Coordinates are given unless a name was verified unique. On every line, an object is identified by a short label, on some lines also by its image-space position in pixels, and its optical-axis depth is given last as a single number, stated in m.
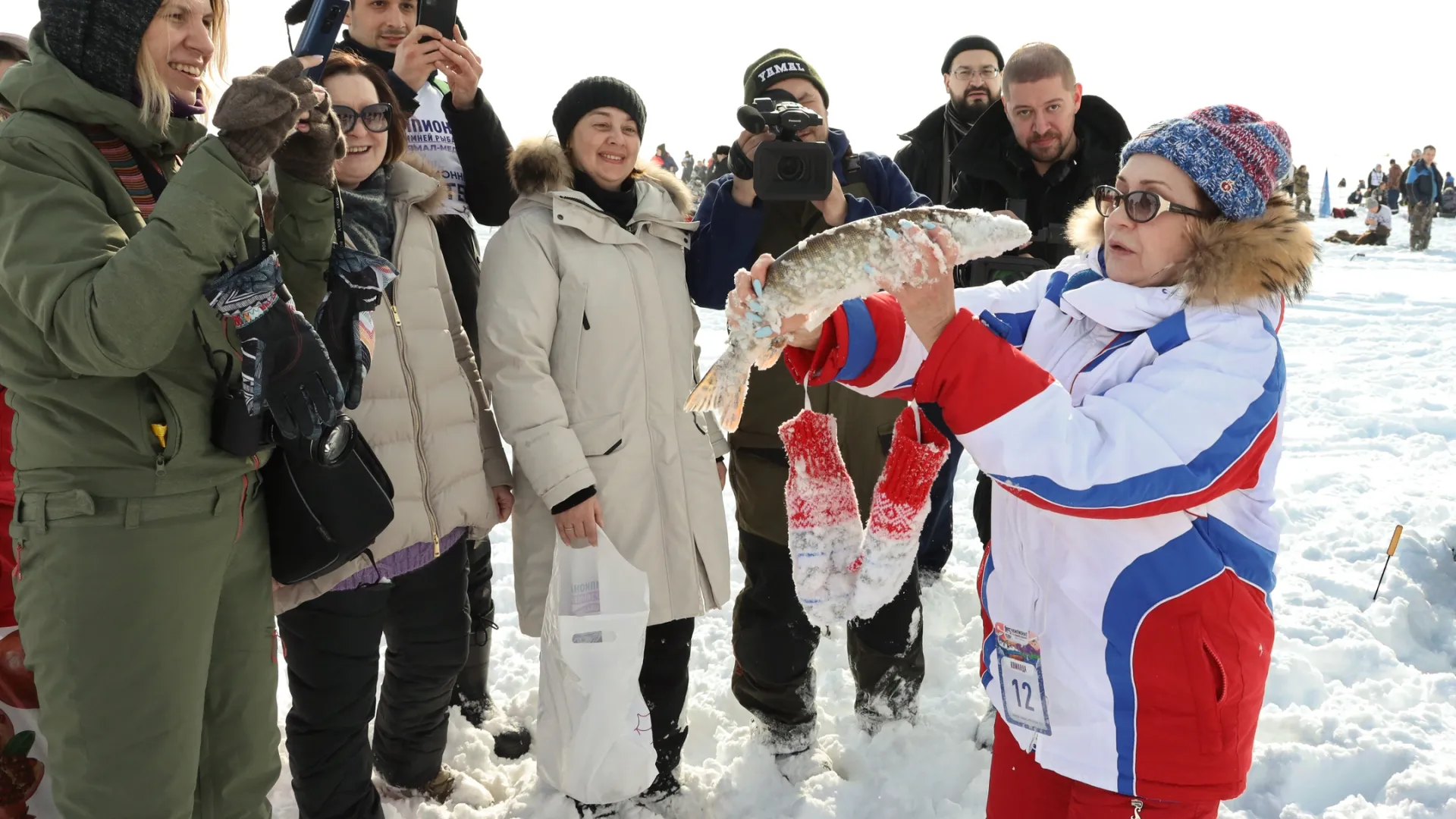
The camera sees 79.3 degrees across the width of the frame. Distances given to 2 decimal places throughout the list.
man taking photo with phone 3.05
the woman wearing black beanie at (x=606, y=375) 2.67
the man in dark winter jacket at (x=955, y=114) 4.83
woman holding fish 1.61
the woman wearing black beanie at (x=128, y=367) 1.70
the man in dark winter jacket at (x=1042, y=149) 3.68
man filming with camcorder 3.06
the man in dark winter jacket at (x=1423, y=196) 19.62
